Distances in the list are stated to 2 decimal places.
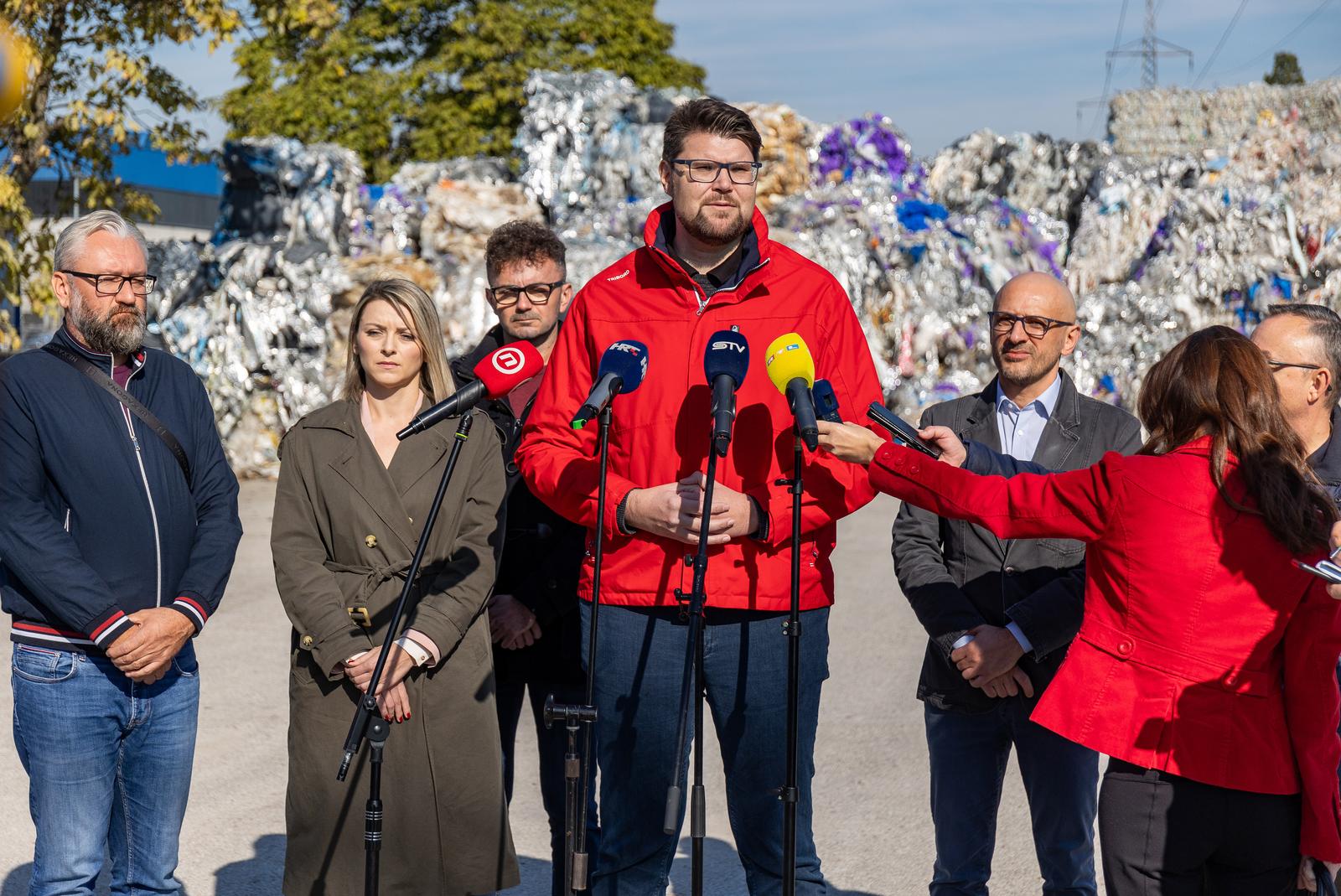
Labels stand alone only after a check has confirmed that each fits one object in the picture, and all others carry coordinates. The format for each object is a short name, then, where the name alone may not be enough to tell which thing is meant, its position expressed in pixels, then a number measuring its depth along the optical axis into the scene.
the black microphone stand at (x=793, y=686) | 2.82
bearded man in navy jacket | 3.45
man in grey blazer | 3.69
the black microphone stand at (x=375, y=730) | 3.01
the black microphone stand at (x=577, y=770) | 2.85
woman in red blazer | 2.95
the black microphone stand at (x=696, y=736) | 2.68
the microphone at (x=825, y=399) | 2.90
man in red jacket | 3.32
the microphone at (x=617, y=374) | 2.82
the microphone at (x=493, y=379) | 3.04
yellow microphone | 2.86
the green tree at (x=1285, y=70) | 53.62
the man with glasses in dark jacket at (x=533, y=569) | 4.20
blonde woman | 3.66
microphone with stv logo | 2.70
